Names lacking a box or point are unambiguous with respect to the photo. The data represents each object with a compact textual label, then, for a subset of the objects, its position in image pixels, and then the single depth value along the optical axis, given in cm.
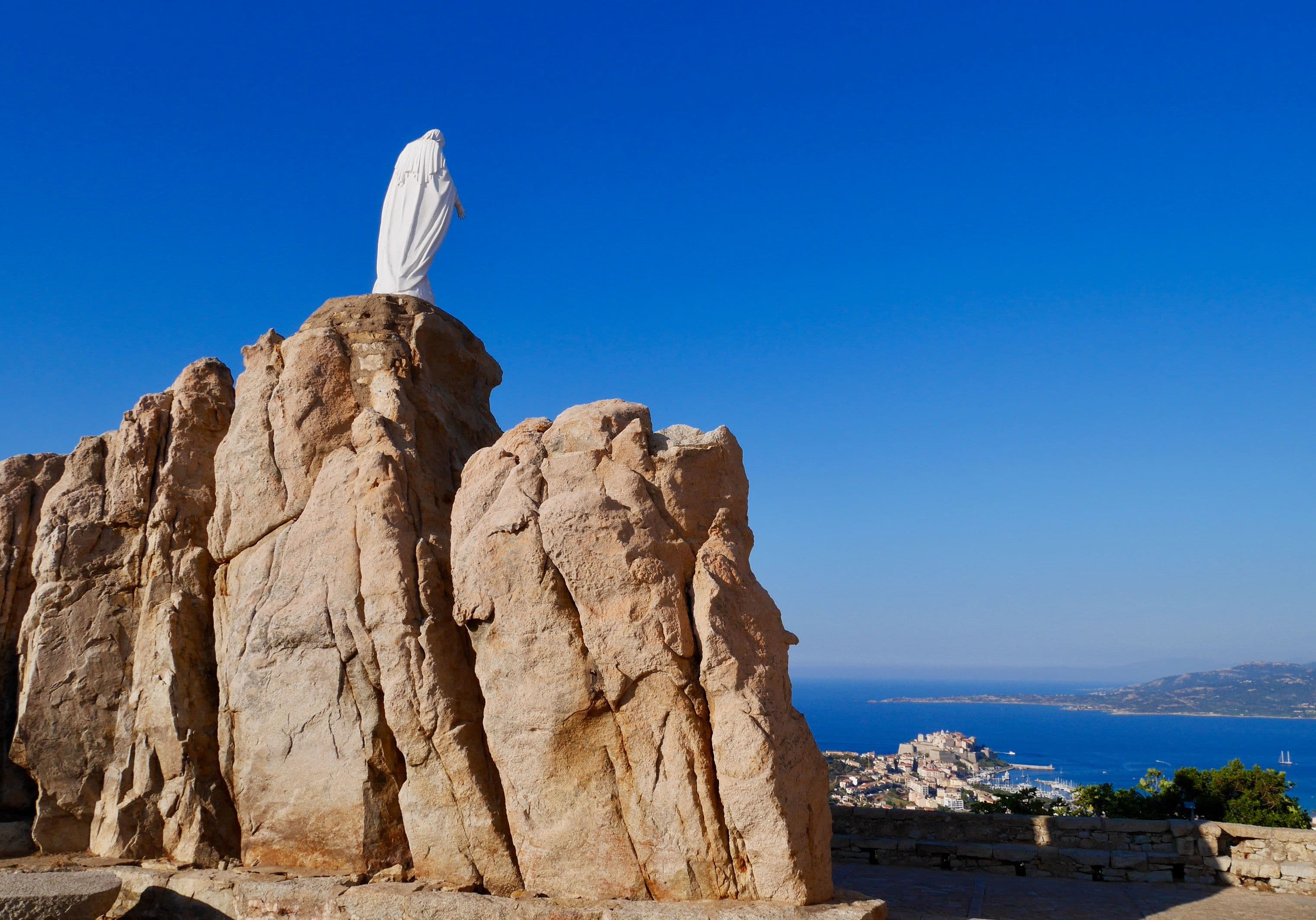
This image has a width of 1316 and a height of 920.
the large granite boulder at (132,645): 1268
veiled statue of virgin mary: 1567
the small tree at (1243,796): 1702
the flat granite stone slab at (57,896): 1000
